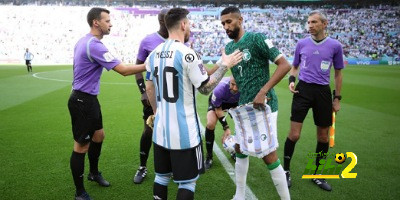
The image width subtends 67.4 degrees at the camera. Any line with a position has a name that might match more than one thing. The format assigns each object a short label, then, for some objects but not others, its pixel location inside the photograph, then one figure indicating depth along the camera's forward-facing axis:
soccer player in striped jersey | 2.72
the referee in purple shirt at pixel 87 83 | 3.72
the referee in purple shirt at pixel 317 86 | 4.63
